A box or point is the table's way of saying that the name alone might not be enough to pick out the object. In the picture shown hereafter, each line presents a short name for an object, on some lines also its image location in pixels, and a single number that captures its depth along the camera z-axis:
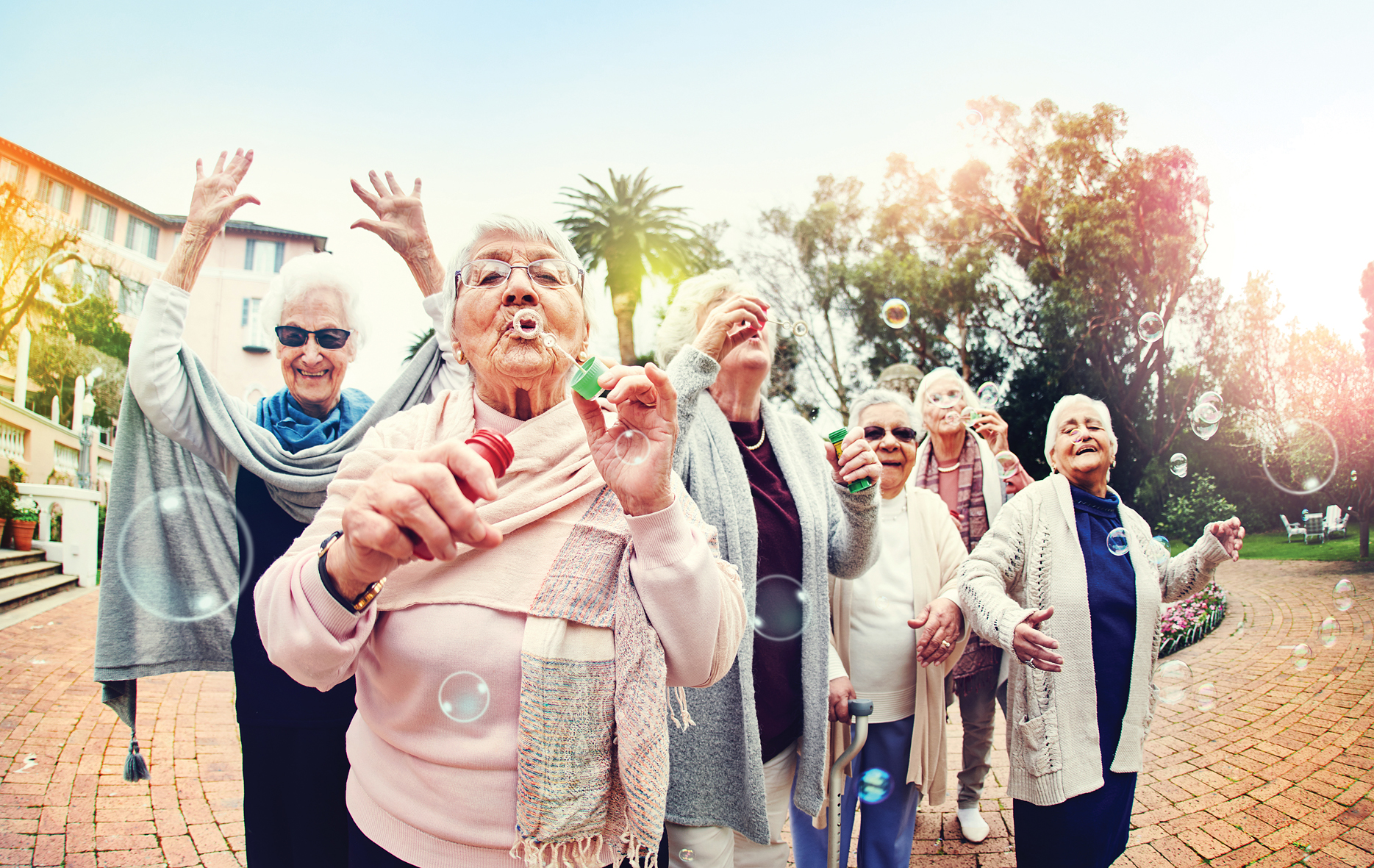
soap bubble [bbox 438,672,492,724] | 1.16
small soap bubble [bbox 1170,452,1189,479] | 3.46
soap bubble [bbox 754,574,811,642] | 2.13
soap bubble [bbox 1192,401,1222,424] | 3.49
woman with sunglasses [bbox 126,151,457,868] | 1.97
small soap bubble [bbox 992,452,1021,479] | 3.50
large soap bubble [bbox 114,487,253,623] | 2.16
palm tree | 14.20
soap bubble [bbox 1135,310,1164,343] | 4.70
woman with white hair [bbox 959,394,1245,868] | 2.27
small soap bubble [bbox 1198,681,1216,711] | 4.56
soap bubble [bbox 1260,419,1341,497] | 4.43
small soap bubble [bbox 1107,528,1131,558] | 2.44
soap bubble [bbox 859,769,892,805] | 2.62
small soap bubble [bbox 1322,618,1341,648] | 4.43
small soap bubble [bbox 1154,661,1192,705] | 3.01
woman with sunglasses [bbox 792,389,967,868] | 2.61
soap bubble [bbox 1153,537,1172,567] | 2.52
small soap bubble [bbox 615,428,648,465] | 1.10
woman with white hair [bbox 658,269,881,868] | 1.91
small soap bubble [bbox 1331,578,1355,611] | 4.30
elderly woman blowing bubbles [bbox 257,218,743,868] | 1.09
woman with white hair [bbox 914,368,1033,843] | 3.48
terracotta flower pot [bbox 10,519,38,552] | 5.10
